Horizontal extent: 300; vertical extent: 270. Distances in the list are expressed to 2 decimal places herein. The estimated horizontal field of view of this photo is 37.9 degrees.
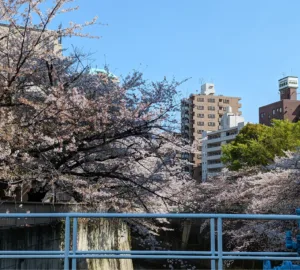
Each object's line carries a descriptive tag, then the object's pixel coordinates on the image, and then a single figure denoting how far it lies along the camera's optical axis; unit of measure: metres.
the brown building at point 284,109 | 63.12
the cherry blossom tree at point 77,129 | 9.27
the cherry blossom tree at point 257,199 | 14.81
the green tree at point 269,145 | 32.38
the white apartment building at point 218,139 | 70.56
